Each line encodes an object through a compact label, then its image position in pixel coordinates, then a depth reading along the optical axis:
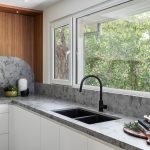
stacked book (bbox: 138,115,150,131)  1.45
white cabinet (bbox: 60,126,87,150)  1.63
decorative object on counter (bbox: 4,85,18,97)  3.30
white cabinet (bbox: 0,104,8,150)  2.80
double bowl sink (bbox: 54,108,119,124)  2.07
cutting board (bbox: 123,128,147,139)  1.36
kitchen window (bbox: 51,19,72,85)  3.00
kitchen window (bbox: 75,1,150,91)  2.11
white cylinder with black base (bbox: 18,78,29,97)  3.36
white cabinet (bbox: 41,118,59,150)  1.95
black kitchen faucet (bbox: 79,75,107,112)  2.19
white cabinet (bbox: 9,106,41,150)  2.34
